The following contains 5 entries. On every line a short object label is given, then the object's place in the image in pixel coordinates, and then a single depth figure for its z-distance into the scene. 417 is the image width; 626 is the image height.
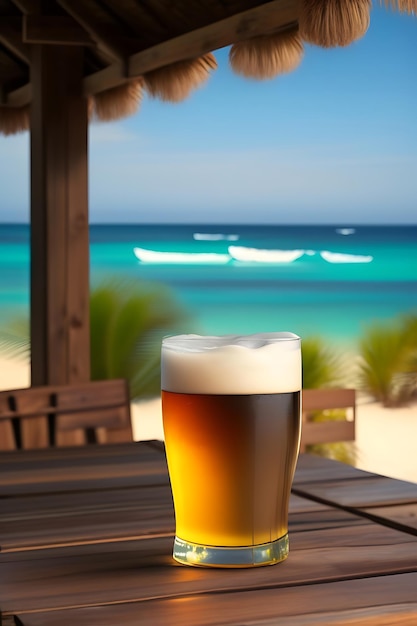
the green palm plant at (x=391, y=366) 11.99
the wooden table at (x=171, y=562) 0.78
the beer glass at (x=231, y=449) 0.90
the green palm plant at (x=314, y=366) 8.33
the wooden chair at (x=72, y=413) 2.38
